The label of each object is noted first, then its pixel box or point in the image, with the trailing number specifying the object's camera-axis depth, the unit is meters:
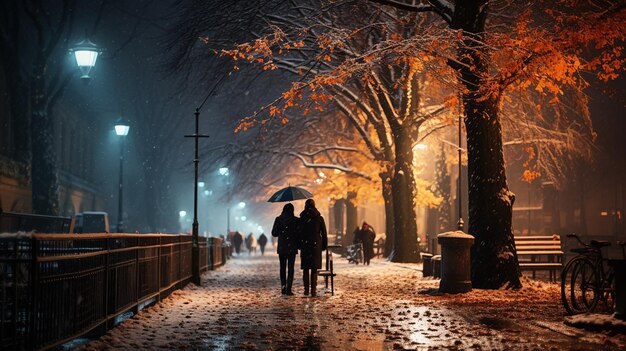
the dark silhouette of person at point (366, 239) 36.46
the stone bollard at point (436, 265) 23.49
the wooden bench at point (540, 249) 21.28
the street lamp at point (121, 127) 30.61
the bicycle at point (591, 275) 12.71
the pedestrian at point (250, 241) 64.51
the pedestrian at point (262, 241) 60.06
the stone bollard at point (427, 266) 25.09
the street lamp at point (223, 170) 39.09
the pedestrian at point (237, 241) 61.00
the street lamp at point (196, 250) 23.41
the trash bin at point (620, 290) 11.08
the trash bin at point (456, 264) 18.16
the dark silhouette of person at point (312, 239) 17.92
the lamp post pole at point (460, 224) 26.28
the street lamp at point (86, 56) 22.70
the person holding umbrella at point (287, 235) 18.56
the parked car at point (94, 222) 38.78
